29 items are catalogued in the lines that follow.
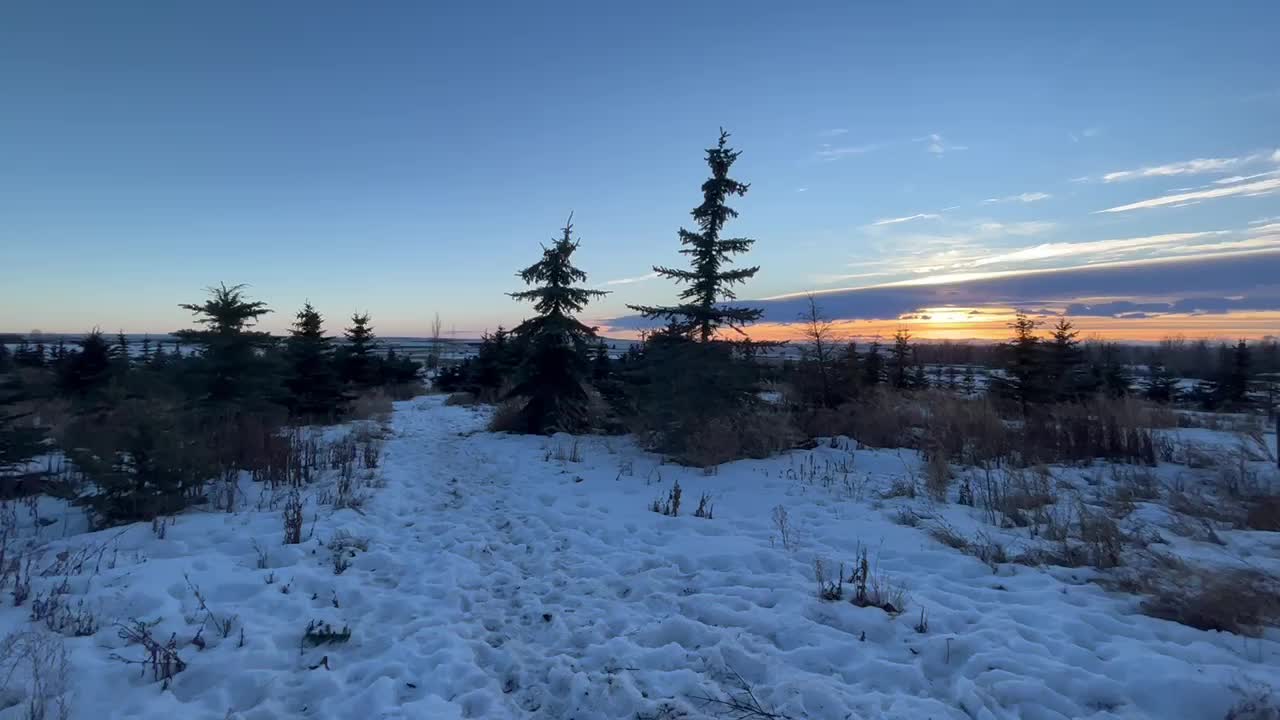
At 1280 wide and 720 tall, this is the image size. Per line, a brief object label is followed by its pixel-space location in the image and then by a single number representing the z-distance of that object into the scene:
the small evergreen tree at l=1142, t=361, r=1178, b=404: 23.28
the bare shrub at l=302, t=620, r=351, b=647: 3.94
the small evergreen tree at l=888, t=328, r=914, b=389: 23.45
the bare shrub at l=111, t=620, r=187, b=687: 3.30
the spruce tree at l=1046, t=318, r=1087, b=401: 16.52
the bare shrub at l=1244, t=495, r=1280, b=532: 5.78
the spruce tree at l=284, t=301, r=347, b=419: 17.48
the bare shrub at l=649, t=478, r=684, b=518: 7.21
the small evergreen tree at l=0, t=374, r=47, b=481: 7.61
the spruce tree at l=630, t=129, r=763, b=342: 12.51
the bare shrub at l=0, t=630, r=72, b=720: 2.87
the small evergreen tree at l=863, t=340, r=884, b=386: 19.71
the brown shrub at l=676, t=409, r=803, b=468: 10.31
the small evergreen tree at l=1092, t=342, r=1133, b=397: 19.19
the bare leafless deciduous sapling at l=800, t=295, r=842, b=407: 14.19
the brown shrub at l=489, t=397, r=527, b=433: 15.09
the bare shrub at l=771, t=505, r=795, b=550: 5.96
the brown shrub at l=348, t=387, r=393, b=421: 19.00
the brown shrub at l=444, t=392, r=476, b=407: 24.09
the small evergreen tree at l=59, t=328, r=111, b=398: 17.88
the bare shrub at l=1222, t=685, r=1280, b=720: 2.86
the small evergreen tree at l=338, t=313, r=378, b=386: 23.58
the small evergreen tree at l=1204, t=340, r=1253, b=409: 23.09
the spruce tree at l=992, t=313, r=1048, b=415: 16.34
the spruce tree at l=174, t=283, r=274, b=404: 11.46
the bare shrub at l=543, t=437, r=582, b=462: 11.09
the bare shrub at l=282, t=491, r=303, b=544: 5.55
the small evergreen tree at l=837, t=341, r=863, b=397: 14.17
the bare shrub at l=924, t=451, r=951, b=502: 7.67
